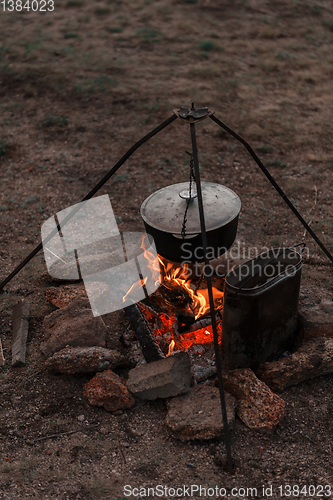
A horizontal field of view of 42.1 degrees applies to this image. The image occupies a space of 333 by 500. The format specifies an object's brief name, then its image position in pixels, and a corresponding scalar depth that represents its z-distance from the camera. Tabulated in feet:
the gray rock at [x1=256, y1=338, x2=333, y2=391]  13.61
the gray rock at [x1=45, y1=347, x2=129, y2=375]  13.88
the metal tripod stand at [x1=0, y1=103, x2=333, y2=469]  11.36
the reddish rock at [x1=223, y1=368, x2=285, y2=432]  12.59
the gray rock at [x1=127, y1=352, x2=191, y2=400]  13.17
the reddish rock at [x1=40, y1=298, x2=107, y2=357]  14.75
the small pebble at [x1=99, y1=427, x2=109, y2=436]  12.75
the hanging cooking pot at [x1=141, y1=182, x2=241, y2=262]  13.11
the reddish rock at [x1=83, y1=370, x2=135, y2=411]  13.22
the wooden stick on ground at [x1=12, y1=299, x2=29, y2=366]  14.95
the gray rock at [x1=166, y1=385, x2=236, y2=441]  12.25
